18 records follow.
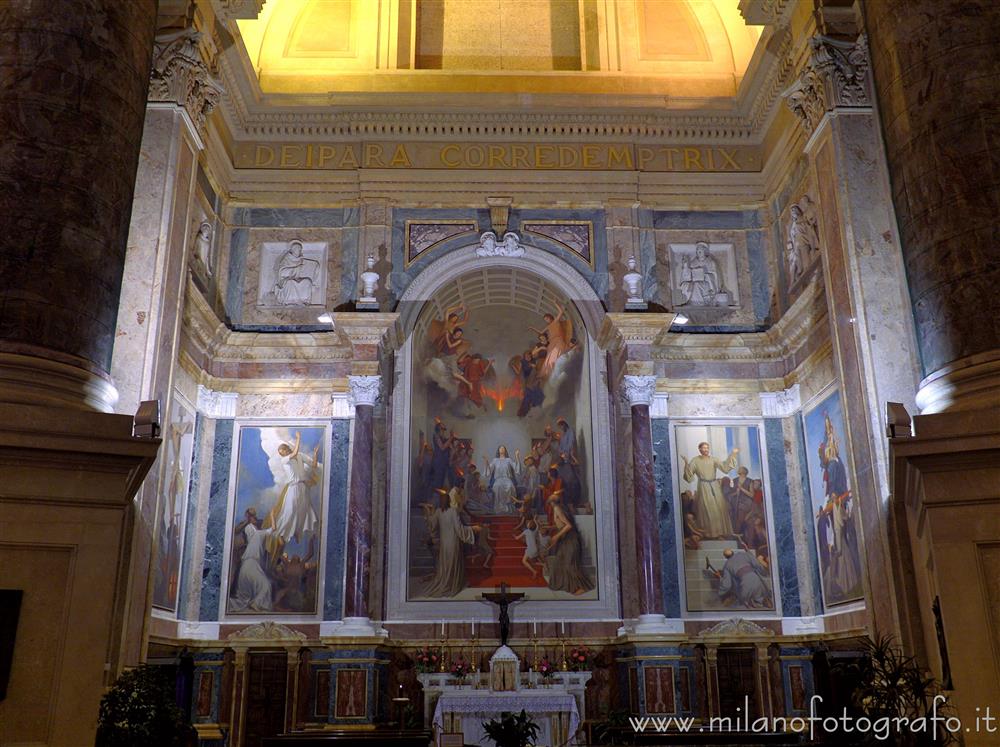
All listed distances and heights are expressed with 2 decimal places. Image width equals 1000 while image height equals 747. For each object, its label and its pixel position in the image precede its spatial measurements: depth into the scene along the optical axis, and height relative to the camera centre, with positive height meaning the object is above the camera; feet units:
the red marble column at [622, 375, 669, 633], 50.65 +8.65
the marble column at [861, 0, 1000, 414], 26.48 +13.96
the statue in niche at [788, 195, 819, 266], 51.11 +23.48
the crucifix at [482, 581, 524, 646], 50.62 +3.88
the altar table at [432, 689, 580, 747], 46.06 -1.66
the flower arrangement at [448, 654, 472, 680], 48.78 +0.35
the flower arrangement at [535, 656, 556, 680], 48.93 +0.27
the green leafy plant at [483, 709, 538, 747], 28.32 -1.64
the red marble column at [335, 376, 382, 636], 49.52 +8.27
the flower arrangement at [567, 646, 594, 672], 50.31 +0.82
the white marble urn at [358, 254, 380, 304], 55.11 +21.91
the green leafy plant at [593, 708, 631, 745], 43.98 -2.48
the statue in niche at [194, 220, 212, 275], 52.23 +23.22
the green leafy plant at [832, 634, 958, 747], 23.97 -0.77
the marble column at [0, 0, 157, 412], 22.71 +11.81
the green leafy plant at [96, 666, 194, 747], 22.77 -0.89
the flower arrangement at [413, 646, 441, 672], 49.49 +0.82
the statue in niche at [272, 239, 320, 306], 56.90 +23.14
